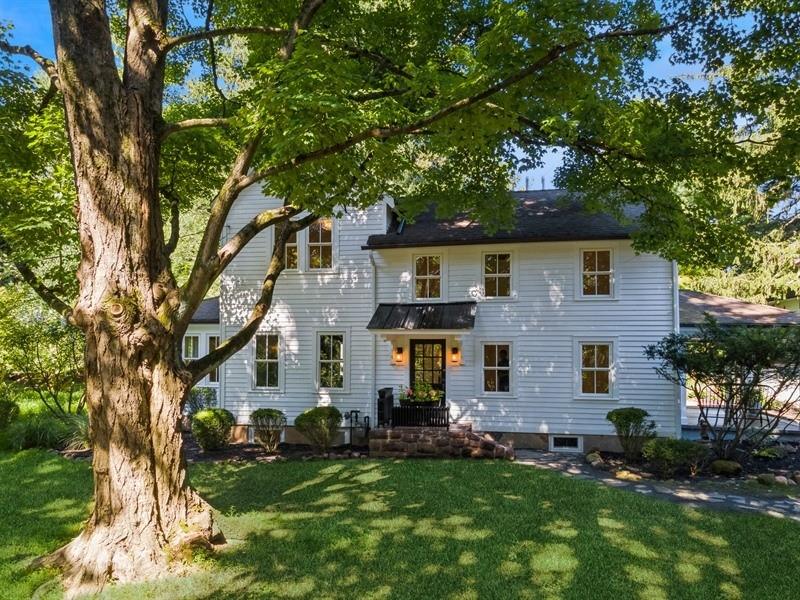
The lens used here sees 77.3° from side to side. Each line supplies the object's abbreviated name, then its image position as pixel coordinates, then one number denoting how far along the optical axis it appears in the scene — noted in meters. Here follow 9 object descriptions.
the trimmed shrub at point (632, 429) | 11.59
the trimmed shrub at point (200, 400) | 16.33
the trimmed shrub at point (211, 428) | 12.56
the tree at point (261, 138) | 5.30
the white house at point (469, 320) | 12.44
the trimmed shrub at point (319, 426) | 12.55
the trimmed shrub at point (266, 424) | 13.02
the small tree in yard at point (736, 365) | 9.65
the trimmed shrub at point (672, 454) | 9.95
